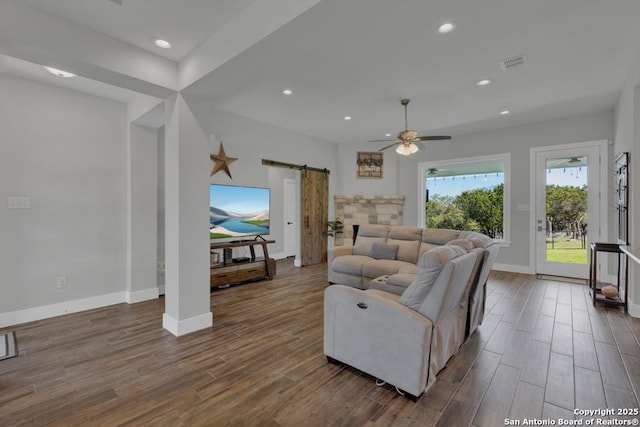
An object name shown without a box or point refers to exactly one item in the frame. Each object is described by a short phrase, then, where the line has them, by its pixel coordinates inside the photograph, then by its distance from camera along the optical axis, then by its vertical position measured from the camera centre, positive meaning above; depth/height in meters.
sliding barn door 6.16 -0.12
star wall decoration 4.63 +0.80
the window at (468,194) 5.86 +0.35
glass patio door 4.88 +0.03
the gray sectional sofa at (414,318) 1.85 -0.79
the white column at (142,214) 3.86 -0.05
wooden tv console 4.41 -0.94
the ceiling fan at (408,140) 4.20 +1.04
